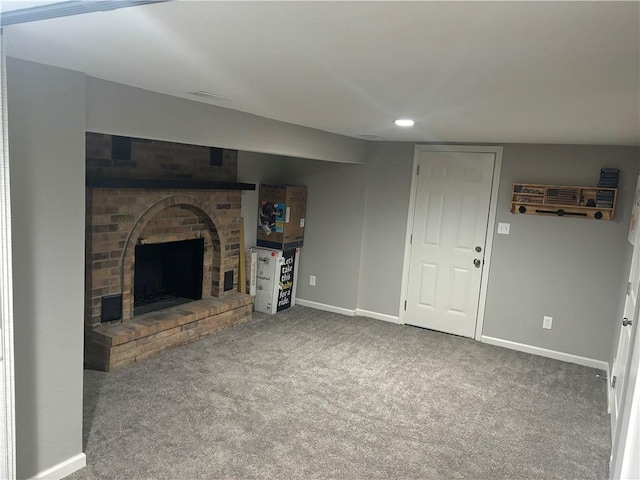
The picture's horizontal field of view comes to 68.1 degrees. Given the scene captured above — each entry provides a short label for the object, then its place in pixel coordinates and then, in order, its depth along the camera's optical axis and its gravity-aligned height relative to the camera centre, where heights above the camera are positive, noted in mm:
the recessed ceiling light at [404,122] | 3247 +556
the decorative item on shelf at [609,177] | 4059 +316
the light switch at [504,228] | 4602 -200
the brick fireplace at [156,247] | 3643 -557
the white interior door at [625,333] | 3076 -798
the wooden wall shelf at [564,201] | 4090 +95
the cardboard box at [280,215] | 5230 -252
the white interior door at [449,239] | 4742 -362
